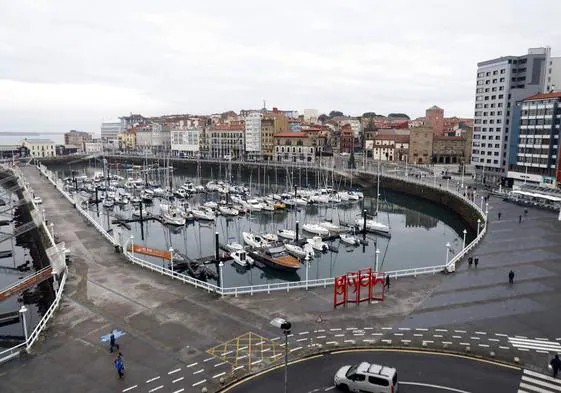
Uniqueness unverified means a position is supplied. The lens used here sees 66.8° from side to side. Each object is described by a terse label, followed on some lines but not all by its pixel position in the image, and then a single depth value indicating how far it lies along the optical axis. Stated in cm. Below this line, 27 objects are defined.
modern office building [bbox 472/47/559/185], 9212
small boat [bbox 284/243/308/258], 4838
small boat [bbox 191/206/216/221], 6978
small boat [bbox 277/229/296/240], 5636
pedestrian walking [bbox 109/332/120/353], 2138
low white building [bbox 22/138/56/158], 19025
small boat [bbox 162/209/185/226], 6694
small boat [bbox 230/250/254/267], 4531
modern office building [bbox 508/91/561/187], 7538
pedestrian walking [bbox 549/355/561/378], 1920
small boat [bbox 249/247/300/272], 4368
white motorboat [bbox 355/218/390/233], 6166
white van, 1723
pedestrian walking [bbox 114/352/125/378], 1903
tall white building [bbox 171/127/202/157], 18488
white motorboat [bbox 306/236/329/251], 5144
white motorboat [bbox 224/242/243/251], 5003
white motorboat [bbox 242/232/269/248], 5134
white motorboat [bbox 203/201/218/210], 7645
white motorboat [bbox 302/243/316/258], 4842
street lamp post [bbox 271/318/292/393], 1661
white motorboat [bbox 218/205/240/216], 7312
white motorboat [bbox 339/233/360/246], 5541
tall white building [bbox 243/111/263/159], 15875
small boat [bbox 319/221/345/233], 6041
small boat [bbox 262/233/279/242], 5394
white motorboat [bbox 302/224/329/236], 5926
